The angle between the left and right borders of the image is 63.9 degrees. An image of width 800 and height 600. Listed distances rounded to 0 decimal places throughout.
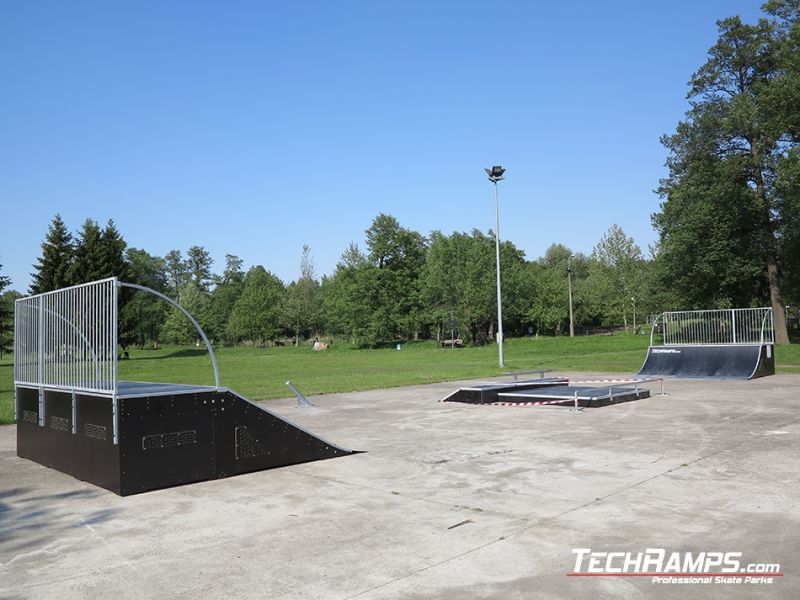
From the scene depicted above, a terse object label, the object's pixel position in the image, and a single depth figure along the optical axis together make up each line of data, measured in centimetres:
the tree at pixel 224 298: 10081
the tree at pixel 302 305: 8562
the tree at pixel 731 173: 3919
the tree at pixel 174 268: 13804
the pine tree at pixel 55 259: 5788
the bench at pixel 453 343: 6384
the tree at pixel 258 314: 8731
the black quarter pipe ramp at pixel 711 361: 2359
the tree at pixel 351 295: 7350
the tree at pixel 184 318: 8619
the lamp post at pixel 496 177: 3275
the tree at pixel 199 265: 13915
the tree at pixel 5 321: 2935
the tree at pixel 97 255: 5850
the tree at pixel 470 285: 6676
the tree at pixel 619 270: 7000
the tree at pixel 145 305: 6053
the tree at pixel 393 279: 7344
